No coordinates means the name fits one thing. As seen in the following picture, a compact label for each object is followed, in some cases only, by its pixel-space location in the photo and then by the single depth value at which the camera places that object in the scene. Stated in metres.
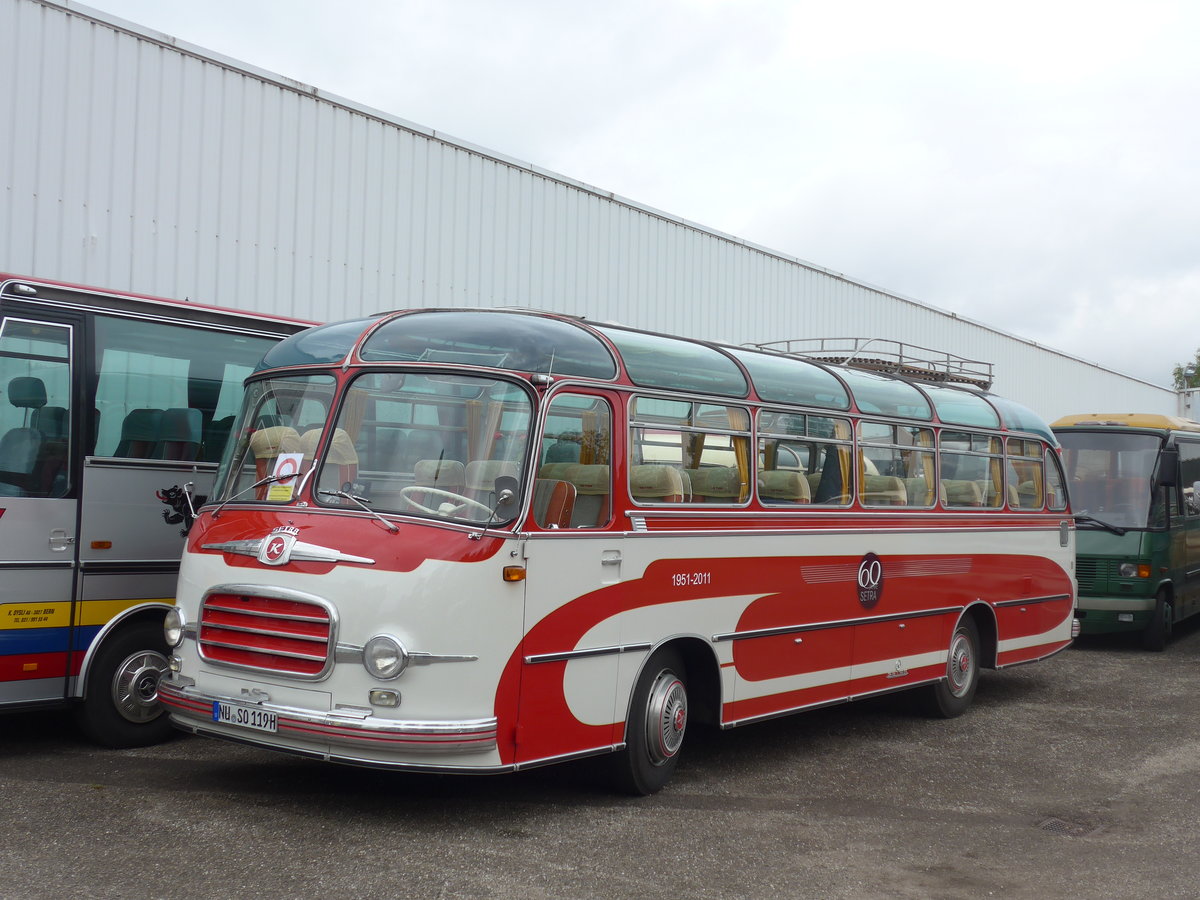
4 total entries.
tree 93.88
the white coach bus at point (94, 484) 7.78
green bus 14.85
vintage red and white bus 6.35
